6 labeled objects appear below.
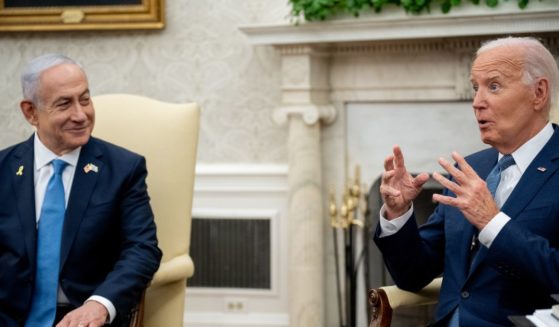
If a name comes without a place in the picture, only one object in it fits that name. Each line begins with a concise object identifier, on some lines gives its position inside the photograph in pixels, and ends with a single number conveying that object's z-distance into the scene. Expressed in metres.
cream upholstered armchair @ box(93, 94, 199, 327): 3.07
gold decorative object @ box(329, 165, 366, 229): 4.31
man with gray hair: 2.71
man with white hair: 2.18
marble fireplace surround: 4.20
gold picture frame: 4.60
